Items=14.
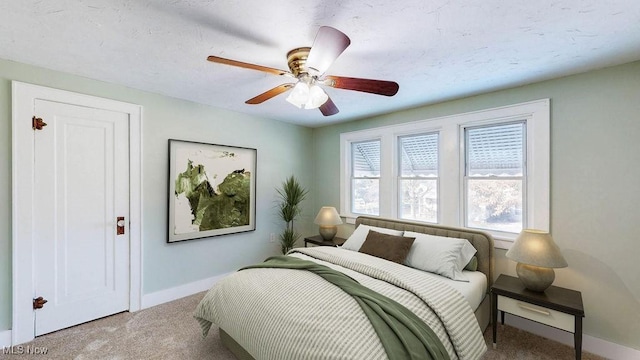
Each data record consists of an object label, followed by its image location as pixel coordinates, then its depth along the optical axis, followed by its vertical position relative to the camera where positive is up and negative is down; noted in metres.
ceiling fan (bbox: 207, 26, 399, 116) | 1.53 +0.65
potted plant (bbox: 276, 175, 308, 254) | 4.05 -0.41
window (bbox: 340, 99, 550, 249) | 2.52 +0.11
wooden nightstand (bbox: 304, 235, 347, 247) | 3.72 -0.88
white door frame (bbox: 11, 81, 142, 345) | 2.20 -0.20
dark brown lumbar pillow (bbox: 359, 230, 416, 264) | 2.67 -0.69
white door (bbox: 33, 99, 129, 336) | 2.34 -0.33
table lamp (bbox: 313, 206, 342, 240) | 3.76 -0.59
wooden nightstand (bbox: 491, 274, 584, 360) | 1.93 -0.97
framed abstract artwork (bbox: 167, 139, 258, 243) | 3.11 -0.14
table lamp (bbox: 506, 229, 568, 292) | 2.09 -0.62
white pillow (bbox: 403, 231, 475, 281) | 2.42 -0.72
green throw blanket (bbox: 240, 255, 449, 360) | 1.40 -0.83
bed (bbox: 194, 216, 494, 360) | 1.46 -0.85
